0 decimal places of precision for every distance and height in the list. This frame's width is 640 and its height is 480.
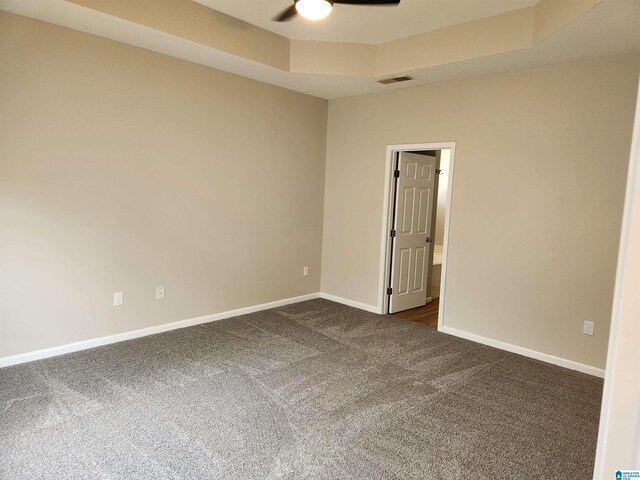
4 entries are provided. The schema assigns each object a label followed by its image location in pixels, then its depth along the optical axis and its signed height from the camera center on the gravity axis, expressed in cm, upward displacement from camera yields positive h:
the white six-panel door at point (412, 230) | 497 -32
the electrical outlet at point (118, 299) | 371 -99
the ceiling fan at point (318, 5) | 239 +115
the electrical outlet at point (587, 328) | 349 -99
